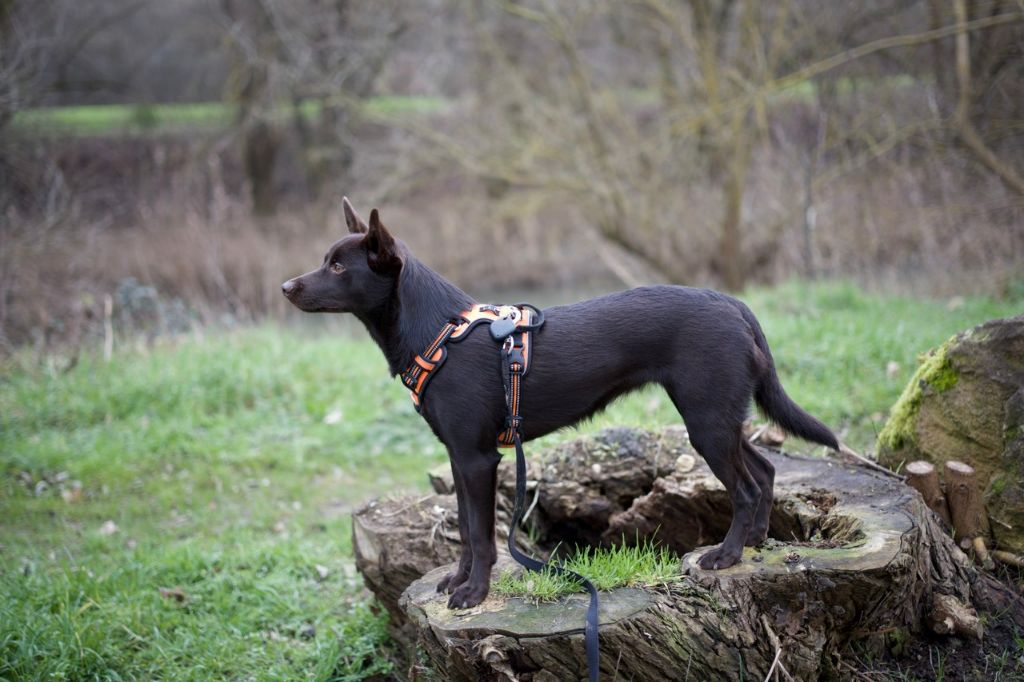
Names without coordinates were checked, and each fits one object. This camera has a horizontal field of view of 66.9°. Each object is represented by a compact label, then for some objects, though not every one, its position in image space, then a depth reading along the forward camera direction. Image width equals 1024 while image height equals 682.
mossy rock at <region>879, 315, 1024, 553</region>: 3.60
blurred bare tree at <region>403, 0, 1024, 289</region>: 9.83
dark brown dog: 3.19
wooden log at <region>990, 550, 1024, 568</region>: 3.57
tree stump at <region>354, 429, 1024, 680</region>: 2.95
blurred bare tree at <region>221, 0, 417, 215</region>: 14.50
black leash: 3.23
